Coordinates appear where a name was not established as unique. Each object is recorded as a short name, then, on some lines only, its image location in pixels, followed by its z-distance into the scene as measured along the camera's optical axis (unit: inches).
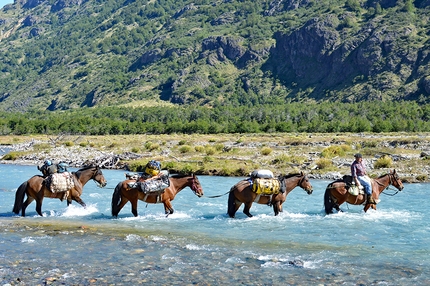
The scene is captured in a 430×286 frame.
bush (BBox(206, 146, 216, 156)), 1775.1
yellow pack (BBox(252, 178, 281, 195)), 661.3
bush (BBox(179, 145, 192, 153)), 1878.7
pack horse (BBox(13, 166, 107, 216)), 693.3
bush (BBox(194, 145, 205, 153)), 1867.6
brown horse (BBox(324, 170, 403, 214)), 700.7
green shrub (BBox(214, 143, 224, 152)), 1906.0
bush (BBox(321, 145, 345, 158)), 1540.4
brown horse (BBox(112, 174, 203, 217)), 671.1
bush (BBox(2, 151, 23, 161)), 1823.5
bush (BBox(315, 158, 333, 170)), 1315.6
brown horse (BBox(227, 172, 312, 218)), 672.4
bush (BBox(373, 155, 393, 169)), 1306.6
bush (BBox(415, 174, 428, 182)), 1126.4
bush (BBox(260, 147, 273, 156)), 1658.5
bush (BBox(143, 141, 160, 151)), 2008.4
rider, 690.8
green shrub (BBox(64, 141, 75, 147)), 2283.6
